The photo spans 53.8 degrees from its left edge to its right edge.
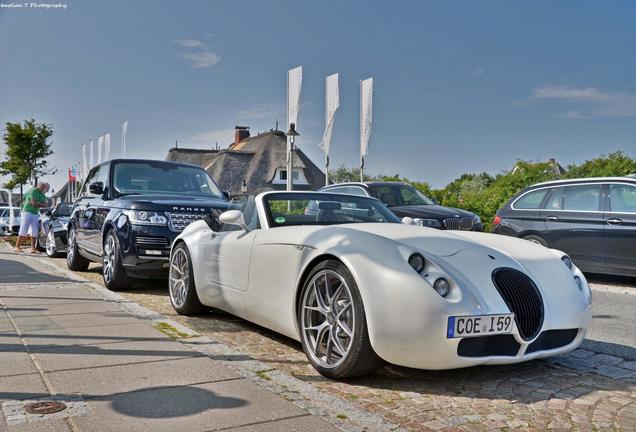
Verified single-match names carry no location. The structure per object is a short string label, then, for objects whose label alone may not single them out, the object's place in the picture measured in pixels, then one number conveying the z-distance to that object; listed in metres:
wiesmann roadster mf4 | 3.44
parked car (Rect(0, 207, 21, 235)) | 27.00
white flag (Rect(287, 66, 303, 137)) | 20.05
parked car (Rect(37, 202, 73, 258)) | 12.68
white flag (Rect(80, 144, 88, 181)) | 44.19
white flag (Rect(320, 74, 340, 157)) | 20.75
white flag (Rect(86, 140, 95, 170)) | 40.38
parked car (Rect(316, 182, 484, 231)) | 11.44
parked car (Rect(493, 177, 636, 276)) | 8.84
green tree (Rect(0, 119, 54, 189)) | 37.16
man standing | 14.41
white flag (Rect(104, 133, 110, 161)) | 35.88
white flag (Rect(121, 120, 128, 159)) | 33.53
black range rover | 7.39
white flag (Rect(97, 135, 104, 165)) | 37.03
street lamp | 18.51
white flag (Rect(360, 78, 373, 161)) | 21.03
